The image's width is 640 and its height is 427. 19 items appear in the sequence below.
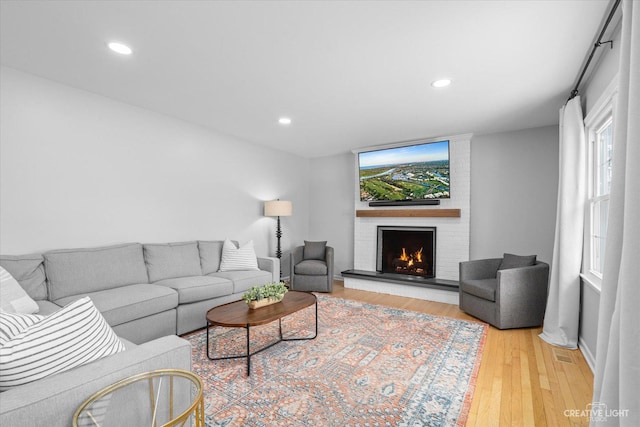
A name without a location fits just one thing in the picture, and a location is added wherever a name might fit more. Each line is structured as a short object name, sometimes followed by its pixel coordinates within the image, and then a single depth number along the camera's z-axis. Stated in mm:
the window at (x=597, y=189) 2557
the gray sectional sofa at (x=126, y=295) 1017
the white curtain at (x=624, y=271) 924
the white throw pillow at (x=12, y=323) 1088
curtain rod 1762
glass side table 1056
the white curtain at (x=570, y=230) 2820
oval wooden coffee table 2347
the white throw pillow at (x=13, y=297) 2076
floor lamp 4887
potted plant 2664
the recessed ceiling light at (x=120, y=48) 2207
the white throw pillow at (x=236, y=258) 3996
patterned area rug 1854
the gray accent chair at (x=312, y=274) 4828
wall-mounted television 4676
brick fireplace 4547
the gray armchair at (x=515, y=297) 3260
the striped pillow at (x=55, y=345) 1028
